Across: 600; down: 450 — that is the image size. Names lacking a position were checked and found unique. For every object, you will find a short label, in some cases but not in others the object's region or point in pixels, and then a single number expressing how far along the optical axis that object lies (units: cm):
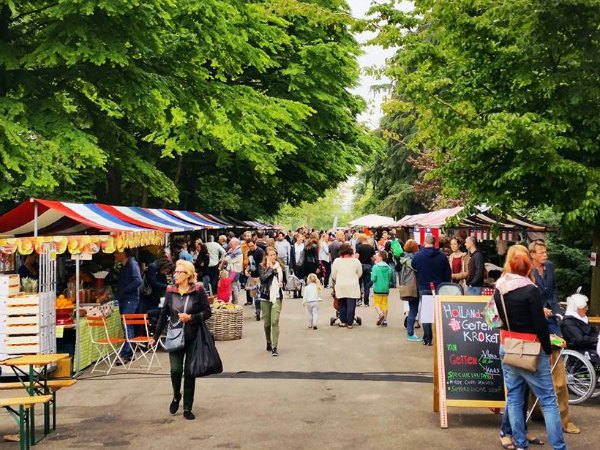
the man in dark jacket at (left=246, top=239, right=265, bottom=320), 1781
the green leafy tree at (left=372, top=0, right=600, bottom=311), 1015
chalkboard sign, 774
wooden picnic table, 722
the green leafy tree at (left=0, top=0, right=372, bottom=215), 1291
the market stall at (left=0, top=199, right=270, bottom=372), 1020
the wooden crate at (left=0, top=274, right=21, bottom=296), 982
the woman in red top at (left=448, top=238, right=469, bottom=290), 1425
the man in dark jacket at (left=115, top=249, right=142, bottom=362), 1202
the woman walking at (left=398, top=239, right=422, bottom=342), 1366
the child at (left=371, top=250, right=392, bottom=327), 1505
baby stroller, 1583
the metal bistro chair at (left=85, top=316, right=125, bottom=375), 1106
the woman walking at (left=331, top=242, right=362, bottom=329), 1504
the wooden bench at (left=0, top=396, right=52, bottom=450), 666
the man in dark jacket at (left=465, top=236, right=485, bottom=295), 1297
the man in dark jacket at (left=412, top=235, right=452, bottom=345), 1291
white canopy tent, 3138
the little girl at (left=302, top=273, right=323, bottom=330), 1522
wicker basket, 1377
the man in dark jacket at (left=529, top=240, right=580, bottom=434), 750
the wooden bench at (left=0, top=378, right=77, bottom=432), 744
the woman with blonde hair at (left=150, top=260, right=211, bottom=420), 808
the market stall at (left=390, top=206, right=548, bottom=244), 1389
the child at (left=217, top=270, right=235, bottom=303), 1723
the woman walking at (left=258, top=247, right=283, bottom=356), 1221
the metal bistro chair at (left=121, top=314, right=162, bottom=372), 1101
